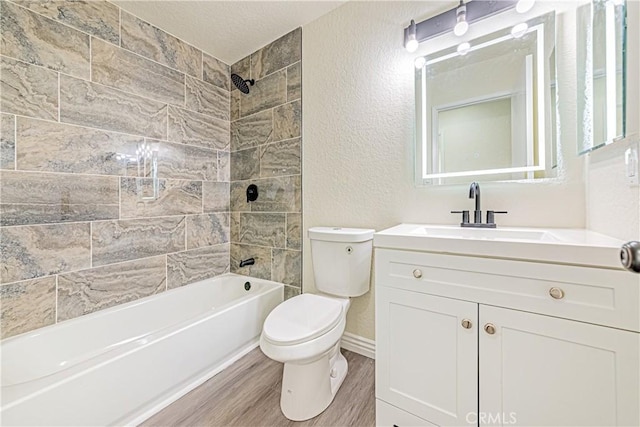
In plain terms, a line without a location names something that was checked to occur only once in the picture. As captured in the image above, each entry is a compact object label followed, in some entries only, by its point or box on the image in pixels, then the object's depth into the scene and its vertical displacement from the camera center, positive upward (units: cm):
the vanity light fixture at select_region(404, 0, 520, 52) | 131 +105
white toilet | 118 -55
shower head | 221 +114
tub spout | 231 -43
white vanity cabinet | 72 -43
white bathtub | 103 -74
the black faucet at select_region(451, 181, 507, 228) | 129 +0
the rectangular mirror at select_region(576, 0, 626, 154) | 79 +49
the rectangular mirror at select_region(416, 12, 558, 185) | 125 +56
